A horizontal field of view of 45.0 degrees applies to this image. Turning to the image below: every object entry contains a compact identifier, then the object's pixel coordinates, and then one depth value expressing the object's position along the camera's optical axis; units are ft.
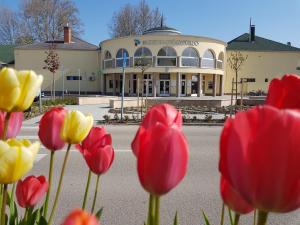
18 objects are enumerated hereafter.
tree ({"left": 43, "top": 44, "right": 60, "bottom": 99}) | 106.73
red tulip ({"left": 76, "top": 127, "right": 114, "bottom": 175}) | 3.92
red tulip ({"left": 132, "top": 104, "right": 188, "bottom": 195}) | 2.16
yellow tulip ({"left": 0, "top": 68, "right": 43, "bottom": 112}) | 2.71
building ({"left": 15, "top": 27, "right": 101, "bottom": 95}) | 159.53
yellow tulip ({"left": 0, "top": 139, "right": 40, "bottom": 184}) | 2.43
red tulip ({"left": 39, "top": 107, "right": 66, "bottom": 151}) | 3.72
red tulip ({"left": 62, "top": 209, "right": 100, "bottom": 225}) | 1.62
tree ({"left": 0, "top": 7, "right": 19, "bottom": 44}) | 185.63
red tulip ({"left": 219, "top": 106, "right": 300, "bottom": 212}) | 1.74
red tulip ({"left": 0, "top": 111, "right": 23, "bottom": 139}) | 3.55
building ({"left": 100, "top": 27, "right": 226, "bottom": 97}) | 139.23
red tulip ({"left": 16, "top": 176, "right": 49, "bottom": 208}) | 3.92
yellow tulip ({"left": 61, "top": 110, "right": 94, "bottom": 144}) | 3.45
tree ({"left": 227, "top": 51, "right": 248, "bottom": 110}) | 160.78
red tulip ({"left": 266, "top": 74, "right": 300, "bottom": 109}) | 2.57
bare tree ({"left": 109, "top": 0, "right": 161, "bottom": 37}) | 185.68
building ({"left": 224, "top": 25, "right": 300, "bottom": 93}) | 171.83
